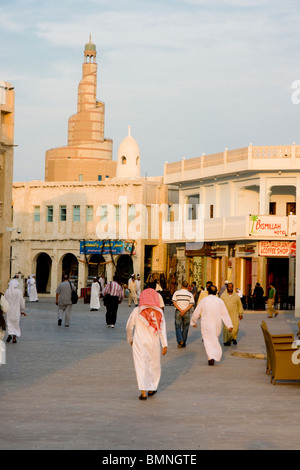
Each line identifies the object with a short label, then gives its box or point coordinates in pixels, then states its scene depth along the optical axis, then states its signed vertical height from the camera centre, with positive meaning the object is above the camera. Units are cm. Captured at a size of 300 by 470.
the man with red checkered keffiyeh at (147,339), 1244 -128
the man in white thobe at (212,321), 1722 -138
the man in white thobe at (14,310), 2142 -151
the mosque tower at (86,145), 9481 +1111
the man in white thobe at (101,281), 5078 -190
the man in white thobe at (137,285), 4985 -207
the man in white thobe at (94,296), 3975 -214
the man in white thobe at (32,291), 5000 -249
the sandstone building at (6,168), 3762 +320
